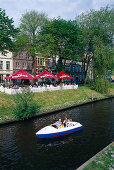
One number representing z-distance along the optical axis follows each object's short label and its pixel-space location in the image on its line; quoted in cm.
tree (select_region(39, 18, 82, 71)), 4286
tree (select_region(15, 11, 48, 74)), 4247
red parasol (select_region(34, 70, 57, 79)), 3573
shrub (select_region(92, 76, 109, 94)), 4159
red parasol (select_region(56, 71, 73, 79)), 4039
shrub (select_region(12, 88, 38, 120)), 2133
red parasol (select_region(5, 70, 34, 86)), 3117
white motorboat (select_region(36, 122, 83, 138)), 1588
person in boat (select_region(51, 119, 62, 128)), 1746
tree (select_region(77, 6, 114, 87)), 4644
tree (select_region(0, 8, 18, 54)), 3098
